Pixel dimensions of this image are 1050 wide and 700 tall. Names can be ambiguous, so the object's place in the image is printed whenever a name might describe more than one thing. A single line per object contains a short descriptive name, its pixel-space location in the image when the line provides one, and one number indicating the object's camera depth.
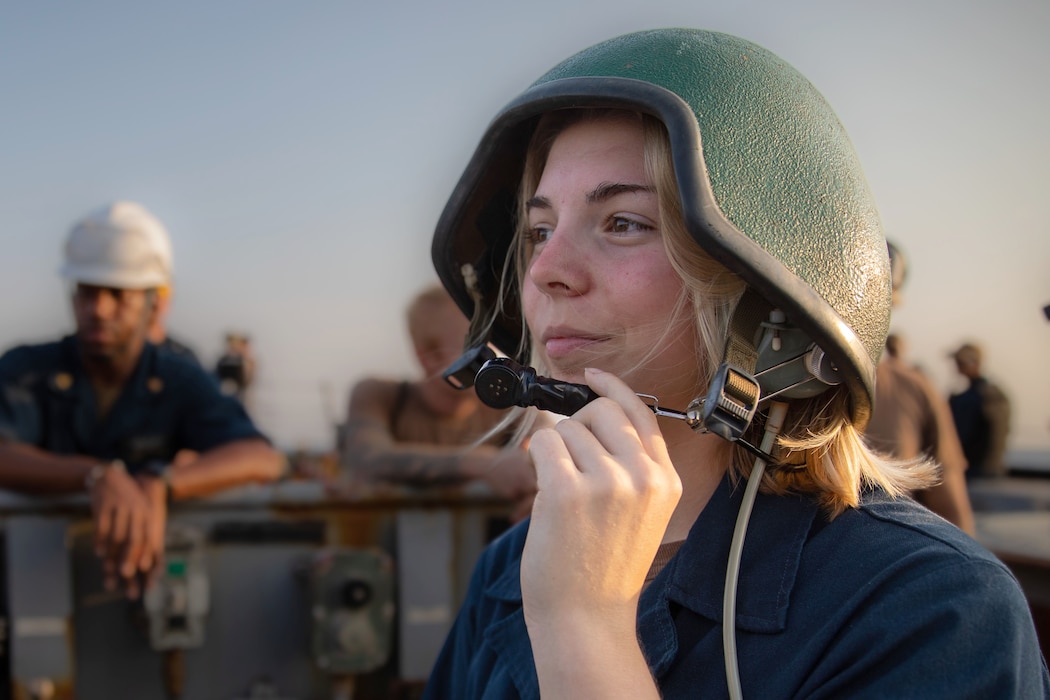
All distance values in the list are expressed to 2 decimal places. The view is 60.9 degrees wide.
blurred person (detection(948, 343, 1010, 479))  7.59
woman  1.15
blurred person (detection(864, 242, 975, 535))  3.70
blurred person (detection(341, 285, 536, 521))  3.48
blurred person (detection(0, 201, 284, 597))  3.21
